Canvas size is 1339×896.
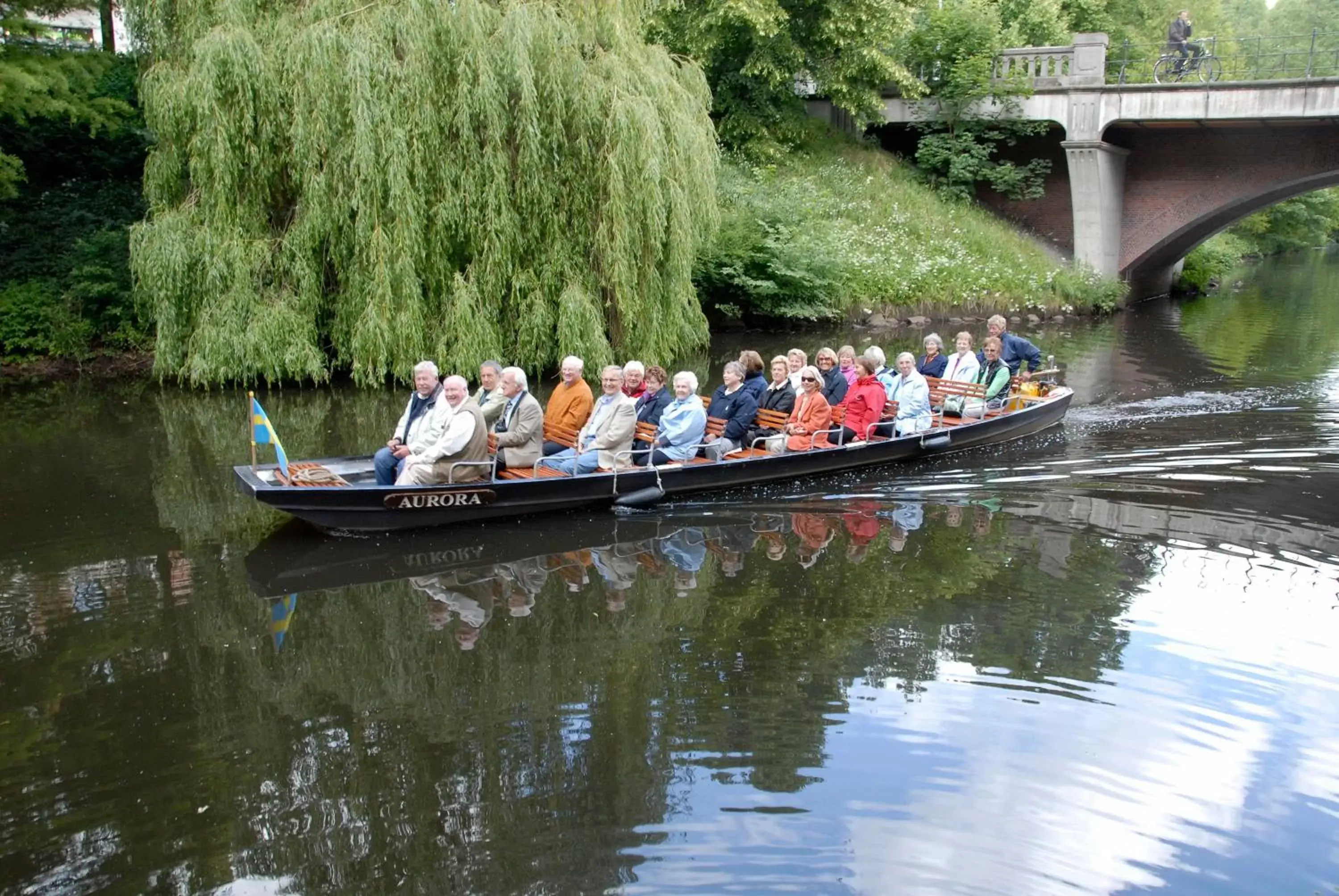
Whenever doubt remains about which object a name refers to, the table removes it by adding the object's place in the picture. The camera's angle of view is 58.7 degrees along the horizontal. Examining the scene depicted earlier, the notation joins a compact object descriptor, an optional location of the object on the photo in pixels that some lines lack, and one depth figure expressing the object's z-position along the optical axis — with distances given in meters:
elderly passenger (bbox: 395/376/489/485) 10.43
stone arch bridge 24.67
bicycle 25.36
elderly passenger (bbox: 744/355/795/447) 12.72
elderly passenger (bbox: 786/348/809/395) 13.05
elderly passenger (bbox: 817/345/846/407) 13.19
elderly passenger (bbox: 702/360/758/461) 12.33
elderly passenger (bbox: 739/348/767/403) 12.52
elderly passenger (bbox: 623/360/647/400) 11.64
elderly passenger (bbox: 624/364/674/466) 12.02
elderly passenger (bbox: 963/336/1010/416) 14.37
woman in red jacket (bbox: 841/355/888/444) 12.95
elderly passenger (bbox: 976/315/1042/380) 15.09
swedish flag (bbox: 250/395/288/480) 10.08
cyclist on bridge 25.84
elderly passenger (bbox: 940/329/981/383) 14.46
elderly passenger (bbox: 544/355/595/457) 11.77
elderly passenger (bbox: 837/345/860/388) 13.57
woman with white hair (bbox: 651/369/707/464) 11.75
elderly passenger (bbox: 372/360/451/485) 10.60
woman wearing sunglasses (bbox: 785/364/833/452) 12.48
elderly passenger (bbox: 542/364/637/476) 11.27
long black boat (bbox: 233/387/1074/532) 10.16
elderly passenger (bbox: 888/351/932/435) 13.26
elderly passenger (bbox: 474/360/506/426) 11.29
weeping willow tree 15.14
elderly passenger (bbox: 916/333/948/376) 14.80
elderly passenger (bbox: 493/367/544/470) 11.10
